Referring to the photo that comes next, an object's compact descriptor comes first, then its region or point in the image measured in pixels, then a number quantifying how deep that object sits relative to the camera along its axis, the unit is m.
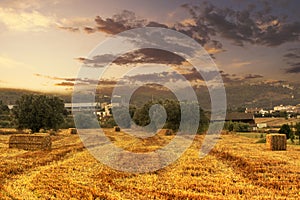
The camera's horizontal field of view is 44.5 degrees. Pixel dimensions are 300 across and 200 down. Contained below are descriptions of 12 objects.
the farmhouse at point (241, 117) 103.89
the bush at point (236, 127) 72.86
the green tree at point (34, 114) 51.16
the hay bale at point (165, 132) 55.23
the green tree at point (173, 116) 63.44
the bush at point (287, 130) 43.34
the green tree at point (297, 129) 41.03
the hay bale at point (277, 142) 30.16
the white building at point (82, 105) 108.62
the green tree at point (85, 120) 84.94
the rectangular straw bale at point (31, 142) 28.53
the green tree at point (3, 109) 93.19
